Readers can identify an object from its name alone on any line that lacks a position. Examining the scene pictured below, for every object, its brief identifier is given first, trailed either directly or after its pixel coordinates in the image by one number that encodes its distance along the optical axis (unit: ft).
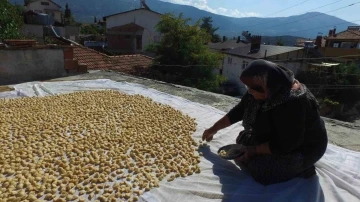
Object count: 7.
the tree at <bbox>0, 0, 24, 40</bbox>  27.63
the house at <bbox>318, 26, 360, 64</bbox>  65.00
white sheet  5.17
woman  5.00
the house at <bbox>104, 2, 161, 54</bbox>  54.13
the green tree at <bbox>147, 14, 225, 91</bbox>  31.19
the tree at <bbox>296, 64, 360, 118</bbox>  49.01
